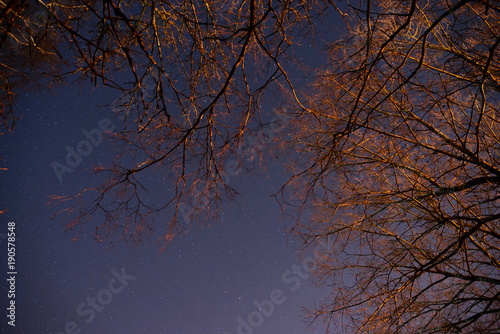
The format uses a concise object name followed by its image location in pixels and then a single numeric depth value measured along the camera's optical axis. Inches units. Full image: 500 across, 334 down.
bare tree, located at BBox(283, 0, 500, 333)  138.9
